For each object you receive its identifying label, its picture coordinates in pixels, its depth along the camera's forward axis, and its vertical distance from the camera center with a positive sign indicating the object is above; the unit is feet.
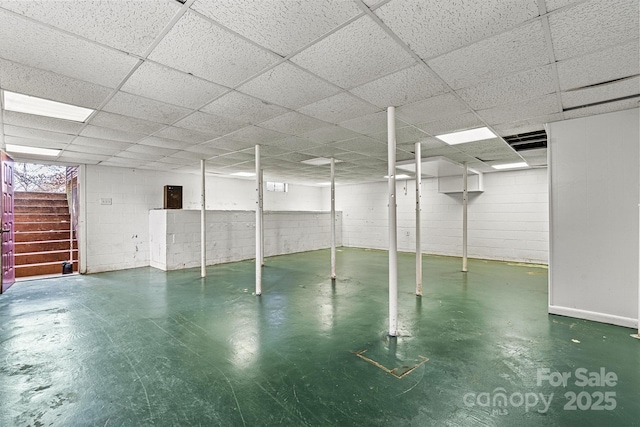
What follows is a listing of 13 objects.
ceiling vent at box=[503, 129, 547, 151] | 13.30 +3.43
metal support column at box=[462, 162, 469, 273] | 19.72 -0.42
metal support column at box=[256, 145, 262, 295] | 14.60 -0.92
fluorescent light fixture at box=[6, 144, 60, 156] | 15.24 +3.63
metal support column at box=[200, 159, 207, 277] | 18.92 -0.89
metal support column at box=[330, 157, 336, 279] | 18.37 -0.70
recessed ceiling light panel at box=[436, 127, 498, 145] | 12.81 +3.49
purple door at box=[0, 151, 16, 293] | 15.06 -0.38
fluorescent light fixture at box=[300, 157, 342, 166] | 19.31 +3.53
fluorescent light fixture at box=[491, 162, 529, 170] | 21.27 +3.34
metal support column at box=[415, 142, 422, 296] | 14.26 -0.71
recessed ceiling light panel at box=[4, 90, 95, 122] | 9.11 +3.69
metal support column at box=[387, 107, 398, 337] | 9.60 -0.63
